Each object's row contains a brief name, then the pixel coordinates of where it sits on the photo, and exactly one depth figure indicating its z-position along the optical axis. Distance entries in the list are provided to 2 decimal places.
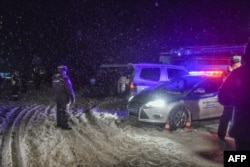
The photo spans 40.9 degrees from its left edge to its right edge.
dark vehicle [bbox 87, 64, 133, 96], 15.93
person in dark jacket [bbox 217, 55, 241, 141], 7.62
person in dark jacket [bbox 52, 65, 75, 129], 9.10
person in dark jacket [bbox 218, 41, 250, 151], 3.48
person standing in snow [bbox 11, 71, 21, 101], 16.65
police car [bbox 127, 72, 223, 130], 9.36
